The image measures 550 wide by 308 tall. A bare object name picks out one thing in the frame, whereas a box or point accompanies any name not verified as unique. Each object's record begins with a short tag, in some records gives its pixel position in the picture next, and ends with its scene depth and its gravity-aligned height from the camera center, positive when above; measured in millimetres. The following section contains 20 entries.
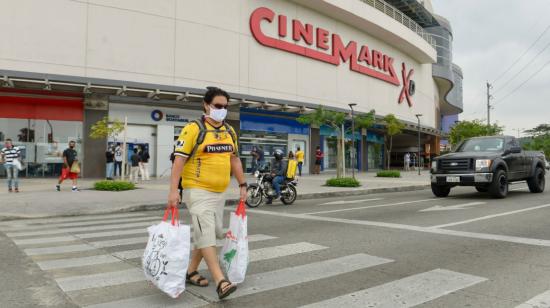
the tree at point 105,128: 16219 +1367
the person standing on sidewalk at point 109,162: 20094 +50
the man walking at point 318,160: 29625 +369
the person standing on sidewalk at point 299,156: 23719 +514
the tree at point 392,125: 27922 +2807
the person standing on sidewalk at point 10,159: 14188 +105
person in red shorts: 14816 +61
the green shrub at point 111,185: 15203 -828
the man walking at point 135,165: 19295 -79
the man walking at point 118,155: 20172 +403
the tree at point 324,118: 19375 +2236
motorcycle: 11828 -757
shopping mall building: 20156 +5545
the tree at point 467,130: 44500 +4013
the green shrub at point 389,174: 25938 -519
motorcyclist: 12195 -215
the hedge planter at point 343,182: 17781 -733
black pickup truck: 12343 +18
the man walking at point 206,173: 3832 -87
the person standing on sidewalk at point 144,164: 20406 -31
